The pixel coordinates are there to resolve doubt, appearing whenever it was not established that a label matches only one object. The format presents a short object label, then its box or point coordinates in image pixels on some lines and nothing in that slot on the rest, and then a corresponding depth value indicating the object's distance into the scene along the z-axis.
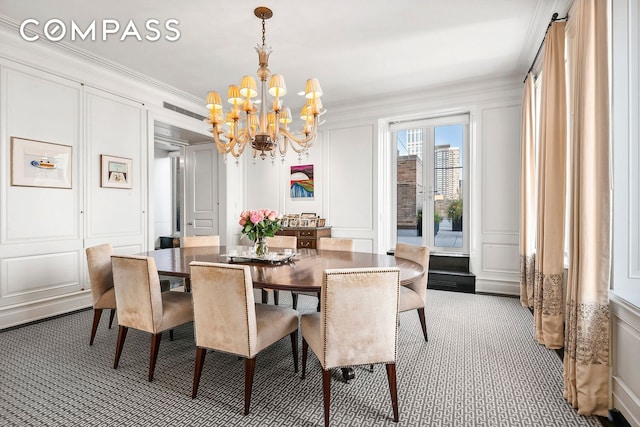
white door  6.28
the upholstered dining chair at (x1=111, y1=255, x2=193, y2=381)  2.23
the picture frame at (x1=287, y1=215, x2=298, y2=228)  5.59
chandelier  2.79
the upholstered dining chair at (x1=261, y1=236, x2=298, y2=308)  3.79
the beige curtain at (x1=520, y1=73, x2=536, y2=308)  3.69
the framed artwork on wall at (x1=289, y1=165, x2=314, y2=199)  5.85
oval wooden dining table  2.03
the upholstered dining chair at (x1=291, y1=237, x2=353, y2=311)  3.59
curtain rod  2.76
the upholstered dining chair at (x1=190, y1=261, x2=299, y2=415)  1.85
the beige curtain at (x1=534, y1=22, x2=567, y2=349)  2.62
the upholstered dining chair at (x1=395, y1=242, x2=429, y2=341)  2.72
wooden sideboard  5.28
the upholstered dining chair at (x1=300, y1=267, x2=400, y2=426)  1.73
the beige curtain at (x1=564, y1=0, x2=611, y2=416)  1.85
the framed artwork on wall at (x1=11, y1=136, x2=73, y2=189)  3.29
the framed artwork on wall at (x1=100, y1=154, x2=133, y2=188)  4.04
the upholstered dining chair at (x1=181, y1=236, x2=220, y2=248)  3.77
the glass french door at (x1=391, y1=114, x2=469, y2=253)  5.14
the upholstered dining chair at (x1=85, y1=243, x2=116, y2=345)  2.73
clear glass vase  2.81
